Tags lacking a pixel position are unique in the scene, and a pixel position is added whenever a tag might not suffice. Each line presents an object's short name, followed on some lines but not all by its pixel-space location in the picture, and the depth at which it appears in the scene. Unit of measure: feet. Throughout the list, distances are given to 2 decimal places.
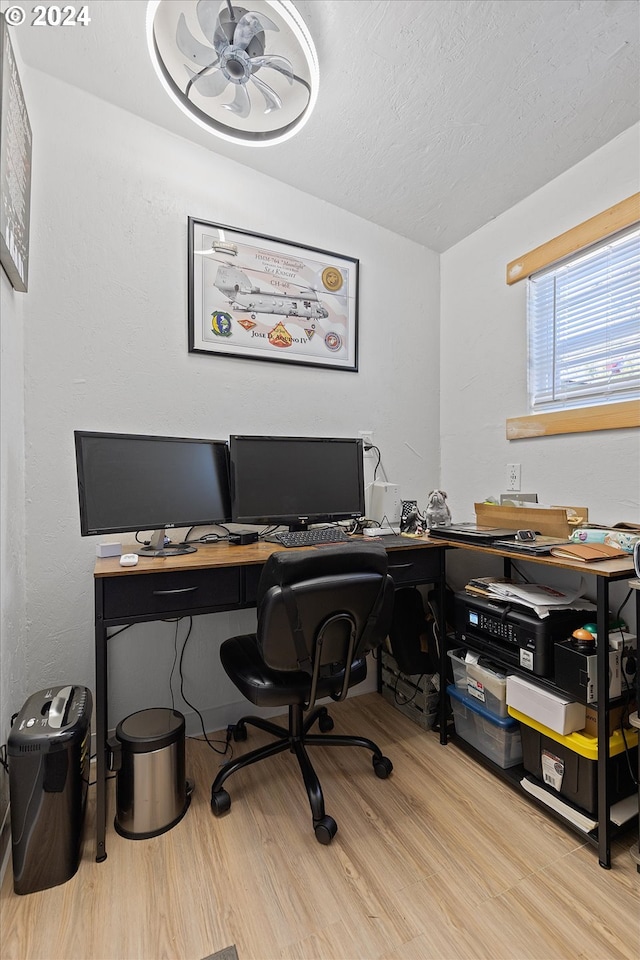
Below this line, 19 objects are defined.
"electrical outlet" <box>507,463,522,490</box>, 7.23
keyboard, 5.90
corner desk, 4.38
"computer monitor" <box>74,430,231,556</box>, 4.99
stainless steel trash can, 4.73
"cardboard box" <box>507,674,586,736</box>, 4.72
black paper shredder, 4.06
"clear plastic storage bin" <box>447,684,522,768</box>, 5.60
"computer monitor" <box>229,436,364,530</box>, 6.27
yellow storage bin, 4.59
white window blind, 5.74
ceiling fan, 4.44
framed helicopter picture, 6.73
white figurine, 7.09
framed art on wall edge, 4.13
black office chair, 4.39
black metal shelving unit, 4.32
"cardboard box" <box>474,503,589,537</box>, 5.77
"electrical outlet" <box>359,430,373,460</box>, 8.03
